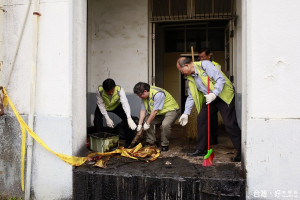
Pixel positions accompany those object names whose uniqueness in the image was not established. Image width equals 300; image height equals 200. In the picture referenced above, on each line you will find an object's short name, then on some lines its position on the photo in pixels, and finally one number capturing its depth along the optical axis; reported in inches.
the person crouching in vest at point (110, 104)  189.0
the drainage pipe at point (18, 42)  146.2
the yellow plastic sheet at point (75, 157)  144.7
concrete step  127.6
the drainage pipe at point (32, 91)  144.3
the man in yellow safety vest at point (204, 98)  150.9
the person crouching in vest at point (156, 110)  180.4
